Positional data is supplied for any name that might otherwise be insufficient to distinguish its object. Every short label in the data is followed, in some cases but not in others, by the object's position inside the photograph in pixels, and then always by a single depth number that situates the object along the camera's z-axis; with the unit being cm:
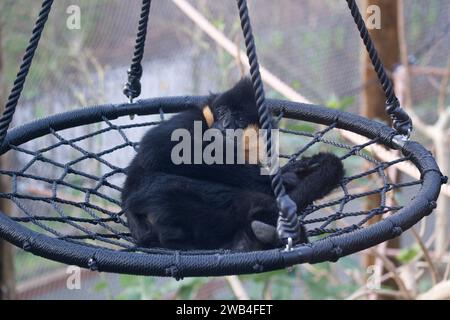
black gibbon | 285
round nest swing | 211
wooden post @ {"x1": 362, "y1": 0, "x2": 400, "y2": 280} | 550
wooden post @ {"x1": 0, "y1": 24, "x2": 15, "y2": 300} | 473
